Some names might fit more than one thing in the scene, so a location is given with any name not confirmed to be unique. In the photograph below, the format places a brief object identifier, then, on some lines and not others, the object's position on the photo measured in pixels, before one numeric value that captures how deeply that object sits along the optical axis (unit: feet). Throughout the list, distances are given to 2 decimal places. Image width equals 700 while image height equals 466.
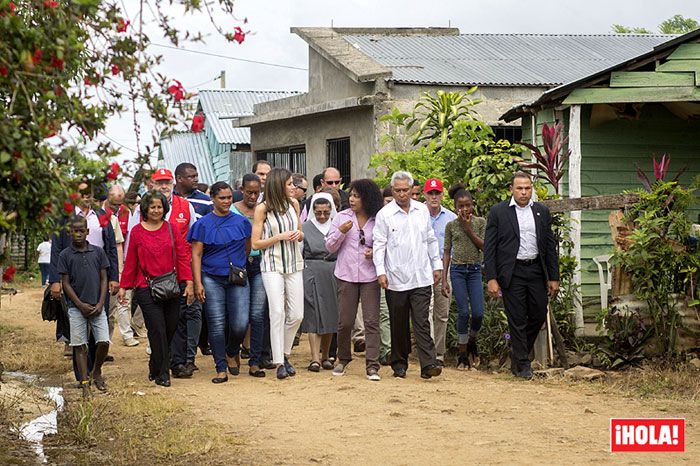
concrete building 62.34
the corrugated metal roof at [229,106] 107.86
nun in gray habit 38.58
